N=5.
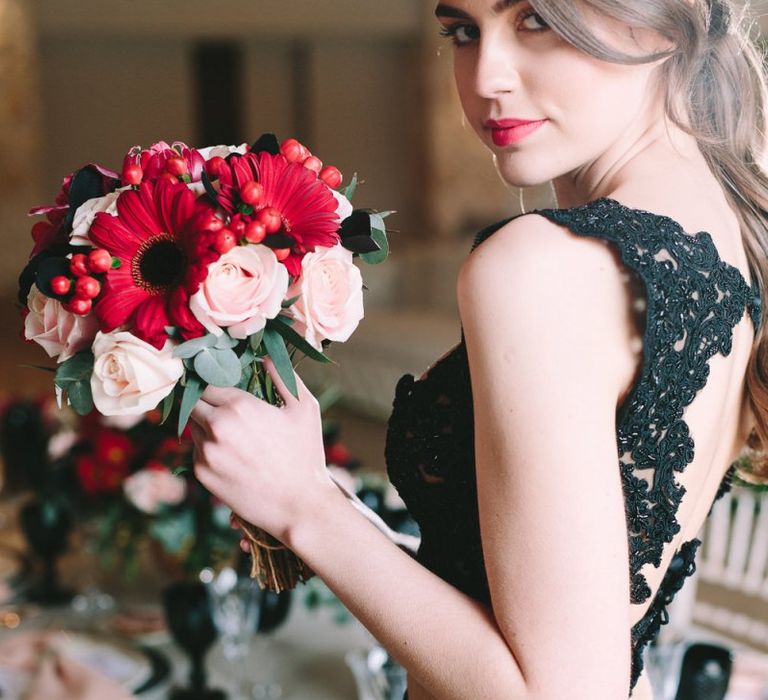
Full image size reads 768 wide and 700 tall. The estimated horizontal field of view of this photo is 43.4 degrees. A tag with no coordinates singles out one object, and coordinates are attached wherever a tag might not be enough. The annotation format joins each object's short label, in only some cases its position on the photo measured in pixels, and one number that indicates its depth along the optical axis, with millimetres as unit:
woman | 845
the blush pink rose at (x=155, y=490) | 2139
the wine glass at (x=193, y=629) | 1809
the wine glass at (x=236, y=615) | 1919
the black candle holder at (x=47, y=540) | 2299
